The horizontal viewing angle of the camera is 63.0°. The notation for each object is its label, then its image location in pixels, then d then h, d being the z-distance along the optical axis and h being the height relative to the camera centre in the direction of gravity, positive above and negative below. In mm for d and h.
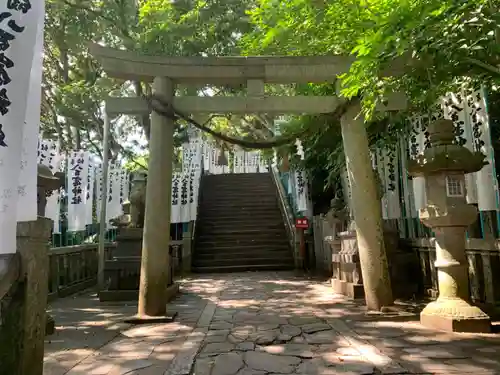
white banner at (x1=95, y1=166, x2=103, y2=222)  11500 +1605
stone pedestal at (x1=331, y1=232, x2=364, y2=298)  7945 -710
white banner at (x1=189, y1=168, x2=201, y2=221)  14766 +1677
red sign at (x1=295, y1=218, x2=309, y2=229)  13336 +405
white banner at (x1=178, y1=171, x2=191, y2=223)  14425 +1319
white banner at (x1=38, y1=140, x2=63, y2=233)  8867 +1896
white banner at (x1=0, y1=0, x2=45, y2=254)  2170 +889
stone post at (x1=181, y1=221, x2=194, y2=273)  13859 -439
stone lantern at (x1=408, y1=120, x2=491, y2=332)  5281 +246
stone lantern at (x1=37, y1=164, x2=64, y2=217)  5996 +867
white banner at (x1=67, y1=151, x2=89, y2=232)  10430 +1344
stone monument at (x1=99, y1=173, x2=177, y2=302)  8500 -446
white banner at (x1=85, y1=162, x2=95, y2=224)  10641 +1228
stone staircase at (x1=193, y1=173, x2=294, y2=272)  14266 +309
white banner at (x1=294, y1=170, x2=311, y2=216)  14000 +1521
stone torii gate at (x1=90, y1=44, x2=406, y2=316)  6234 +2071
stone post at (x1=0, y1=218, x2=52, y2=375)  2191 -388
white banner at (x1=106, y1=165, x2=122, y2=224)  11750 +1261
